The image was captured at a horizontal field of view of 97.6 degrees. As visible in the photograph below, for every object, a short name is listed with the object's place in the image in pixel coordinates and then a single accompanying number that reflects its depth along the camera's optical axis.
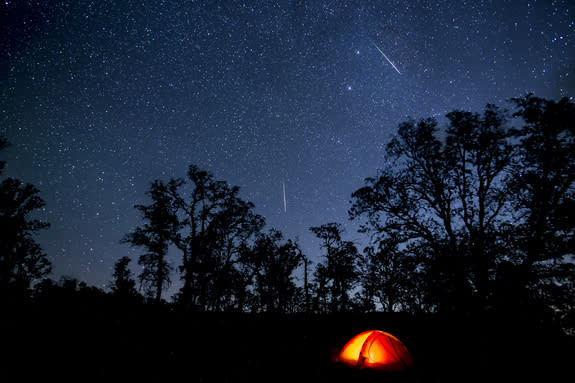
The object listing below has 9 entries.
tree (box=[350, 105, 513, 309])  13.87
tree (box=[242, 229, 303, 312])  34.97
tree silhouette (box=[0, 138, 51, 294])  22.66
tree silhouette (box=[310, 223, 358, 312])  35.00
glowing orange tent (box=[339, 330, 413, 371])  9.37
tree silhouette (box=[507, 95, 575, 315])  11.50
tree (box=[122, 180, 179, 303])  24.45
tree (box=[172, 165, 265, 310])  24.19
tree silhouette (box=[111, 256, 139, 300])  19.09
